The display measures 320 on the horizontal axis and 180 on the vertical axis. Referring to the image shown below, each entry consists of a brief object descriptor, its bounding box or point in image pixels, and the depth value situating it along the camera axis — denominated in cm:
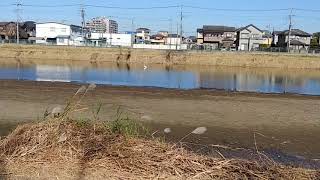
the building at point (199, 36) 7805
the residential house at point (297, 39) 6229
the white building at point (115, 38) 6484
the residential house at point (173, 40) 6542
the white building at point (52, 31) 6978
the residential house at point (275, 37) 7086
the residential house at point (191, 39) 9038
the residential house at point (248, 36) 6715
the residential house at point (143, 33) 9409
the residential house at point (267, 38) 7270
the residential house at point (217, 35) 7400
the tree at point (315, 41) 6005
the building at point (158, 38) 8229
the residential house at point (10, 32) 7144
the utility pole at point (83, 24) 6649
